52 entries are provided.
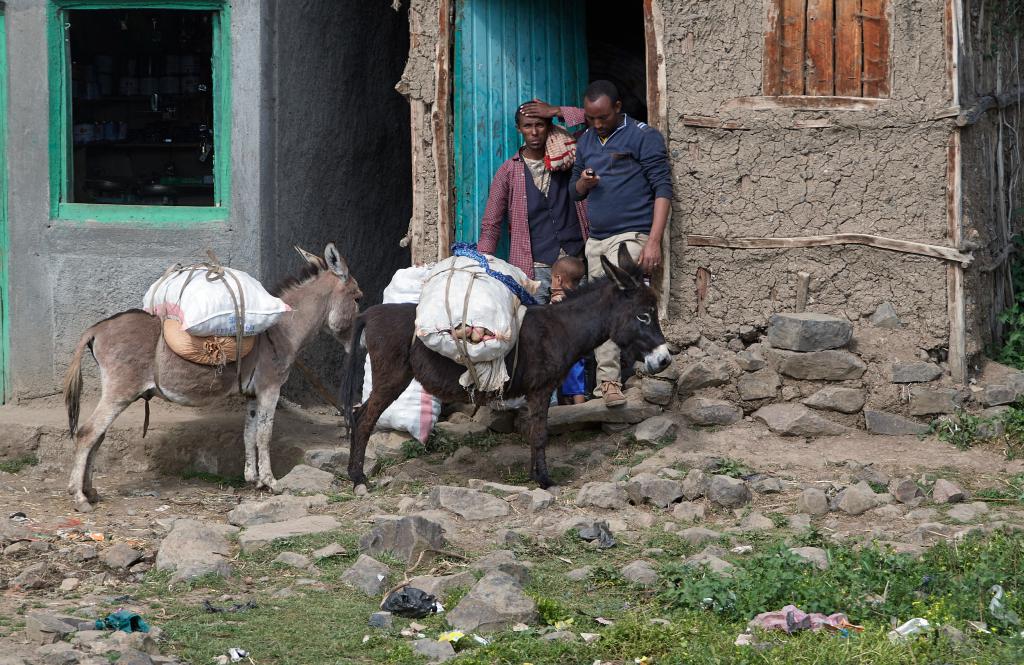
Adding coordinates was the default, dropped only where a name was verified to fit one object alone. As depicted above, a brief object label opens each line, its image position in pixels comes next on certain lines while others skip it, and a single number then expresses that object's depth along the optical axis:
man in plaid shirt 16.98
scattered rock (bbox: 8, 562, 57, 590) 11.50
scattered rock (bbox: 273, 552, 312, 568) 11.94
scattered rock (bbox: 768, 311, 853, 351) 15.74
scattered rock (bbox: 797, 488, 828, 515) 13.18
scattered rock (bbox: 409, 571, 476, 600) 10.73
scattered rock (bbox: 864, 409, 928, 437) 15.54
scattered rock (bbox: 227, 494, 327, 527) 13.51
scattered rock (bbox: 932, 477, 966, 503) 13.30
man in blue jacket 15.98
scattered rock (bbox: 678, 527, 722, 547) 12.38
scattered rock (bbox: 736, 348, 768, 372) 16.08
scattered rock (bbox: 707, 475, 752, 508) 13.59
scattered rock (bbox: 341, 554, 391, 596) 11.07
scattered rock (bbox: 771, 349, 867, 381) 15.72
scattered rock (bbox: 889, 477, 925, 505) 13.33
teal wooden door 17.66
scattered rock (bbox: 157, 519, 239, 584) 11.62
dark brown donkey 14.91
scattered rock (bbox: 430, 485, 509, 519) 13.39
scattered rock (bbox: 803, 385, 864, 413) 15.70
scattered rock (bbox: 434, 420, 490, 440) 17.02
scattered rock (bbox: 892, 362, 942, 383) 15.48
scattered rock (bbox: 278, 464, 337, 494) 14.93
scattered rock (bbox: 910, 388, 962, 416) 15.40
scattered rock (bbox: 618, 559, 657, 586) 10.94
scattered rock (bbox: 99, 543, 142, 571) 12.17
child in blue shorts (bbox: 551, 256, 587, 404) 16.47
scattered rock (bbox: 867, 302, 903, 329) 15.82
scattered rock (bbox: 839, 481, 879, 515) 13.05
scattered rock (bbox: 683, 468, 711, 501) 13.72
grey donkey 14.98
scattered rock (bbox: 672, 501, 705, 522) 13.38
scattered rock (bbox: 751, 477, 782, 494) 13.98
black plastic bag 10.34
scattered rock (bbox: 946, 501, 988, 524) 12.70
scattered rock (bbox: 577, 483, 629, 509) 13.76
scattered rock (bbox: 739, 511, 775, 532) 12.86
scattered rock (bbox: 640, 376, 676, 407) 16.30
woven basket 14.89
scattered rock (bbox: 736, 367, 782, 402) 16.00
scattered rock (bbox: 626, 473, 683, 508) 13.72
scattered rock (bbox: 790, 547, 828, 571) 10.94
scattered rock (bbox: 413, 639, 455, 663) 9.32
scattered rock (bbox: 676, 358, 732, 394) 16.14
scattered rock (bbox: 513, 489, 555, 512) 13.49
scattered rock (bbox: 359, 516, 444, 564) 11.93
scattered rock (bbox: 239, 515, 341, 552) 12.45
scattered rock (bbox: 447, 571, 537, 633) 9.87
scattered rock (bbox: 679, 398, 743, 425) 16.09
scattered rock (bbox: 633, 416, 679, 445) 15.85
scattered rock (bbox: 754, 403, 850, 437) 15.71
